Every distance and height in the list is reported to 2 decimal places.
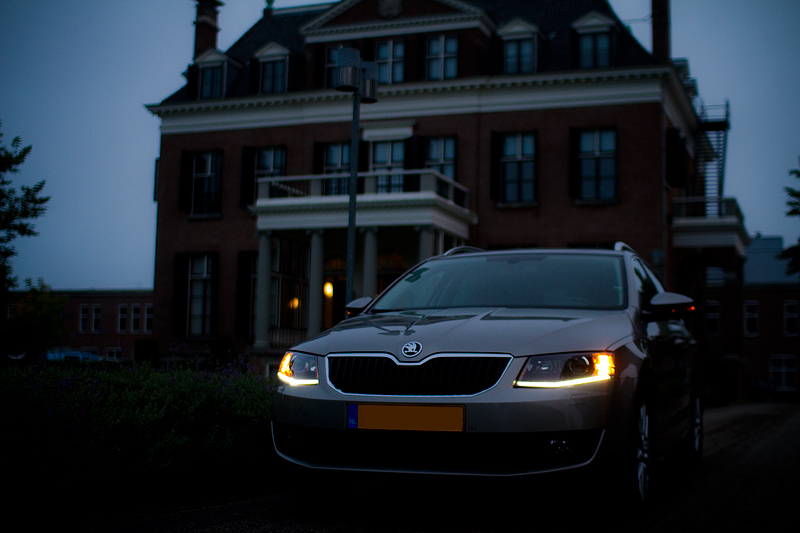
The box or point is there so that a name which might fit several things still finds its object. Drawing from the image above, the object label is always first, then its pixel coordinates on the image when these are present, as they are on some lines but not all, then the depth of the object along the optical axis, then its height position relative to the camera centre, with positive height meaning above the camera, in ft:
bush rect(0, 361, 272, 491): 16.40 -2.59
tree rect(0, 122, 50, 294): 88.87 +9.37
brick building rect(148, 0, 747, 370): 87.86 +15.91
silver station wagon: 14.84 -1.46
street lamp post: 41.78 +10.46
